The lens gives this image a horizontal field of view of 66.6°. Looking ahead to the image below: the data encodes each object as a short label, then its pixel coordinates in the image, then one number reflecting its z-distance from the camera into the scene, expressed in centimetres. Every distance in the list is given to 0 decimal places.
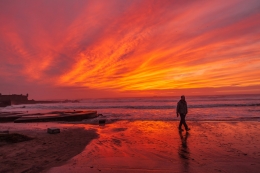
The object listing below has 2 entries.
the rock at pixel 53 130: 1309
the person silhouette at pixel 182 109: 1442
